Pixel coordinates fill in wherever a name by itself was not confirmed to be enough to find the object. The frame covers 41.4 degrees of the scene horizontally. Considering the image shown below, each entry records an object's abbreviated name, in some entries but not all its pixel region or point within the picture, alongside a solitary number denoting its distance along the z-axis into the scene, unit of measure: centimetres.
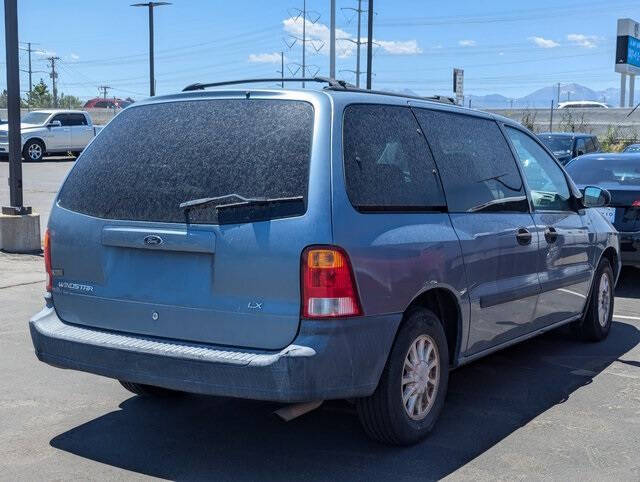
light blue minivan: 393
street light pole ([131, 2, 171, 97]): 3297
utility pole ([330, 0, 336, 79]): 3519
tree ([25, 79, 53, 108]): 8312
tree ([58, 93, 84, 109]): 8062
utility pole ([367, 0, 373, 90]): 2777
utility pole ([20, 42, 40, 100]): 9802
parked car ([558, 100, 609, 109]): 5216
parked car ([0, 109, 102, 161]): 2972
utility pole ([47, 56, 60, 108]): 9918
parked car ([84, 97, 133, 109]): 6454
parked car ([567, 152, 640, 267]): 906
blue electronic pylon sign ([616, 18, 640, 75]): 5344
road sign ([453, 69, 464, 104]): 2311
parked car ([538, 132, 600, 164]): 2039
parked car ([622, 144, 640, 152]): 1984
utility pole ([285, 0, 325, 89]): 7841
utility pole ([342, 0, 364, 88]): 5562
